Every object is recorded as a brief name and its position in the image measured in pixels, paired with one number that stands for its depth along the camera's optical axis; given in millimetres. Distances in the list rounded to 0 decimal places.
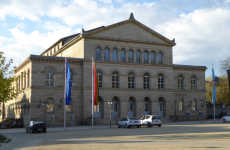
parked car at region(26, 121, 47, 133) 31498
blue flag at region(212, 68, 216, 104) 44031
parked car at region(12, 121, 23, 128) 44269
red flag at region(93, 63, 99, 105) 35916
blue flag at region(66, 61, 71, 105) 35062
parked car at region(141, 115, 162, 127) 37125
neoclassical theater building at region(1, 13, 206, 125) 43031
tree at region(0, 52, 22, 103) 33469
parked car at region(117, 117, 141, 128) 35875
